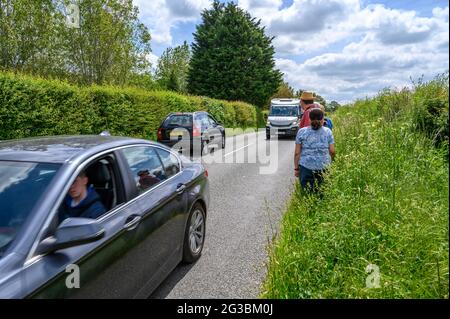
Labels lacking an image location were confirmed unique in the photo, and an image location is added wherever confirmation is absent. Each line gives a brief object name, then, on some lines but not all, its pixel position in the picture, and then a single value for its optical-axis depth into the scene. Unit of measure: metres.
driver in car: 2.44
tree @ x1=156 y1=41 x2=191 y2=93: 59.75
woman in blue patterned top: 4.96
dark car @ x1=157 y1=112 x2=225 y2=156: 12.97
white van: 20.55
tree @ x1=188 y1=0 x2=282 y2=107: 43.97
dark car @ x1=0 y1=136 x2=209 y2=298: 1.96
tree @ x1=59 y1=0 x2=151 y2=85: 30.47
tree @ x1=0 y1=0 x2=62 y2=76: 24.08
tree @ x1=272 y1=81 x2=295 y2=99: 58.59
